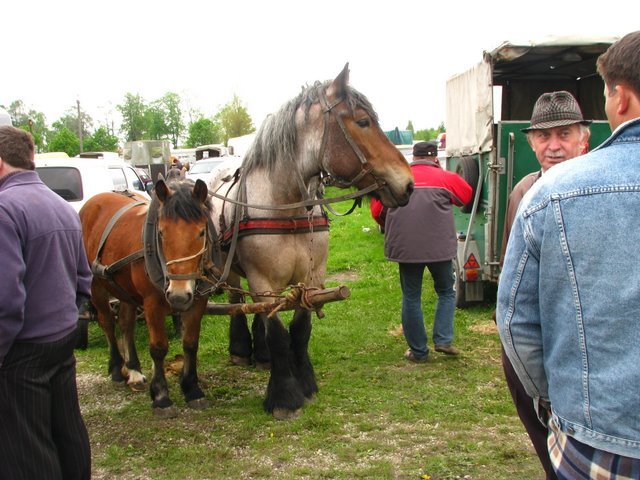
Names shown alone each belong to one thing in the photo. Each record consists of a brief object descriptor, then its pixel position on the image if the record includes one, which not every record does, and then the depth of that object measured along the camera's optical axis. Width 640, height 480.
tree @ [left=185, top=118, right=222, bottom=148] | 56.38
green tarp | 25.61
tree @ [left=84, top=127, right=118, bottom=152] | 47.88
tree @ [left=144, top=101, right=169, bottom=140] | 66.94
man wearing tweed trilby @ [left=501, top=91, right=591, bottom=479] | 2.97
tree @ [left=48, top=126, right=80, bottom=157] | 40.62
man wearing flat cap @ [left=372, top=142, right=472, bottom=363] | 4.95
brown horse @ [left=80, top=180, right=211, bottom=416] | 3.54
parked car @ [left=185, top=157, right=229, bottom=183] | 19.95
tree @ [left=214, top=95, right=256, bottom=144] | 56.16
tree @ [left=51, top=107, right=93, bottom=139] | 70.12
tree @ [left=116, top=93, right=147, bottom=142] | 67.19
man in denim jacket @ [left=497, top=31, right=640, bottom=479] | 1.27
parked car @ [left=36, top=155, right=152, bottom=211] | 7.13
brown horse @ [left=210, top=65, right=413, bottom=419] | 3.74
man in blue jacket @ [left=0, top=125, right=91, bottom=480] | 2.28
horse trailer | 5.87
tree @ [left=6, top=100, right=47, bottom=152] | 67.44
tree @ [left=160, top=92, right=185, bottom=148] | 68.81
